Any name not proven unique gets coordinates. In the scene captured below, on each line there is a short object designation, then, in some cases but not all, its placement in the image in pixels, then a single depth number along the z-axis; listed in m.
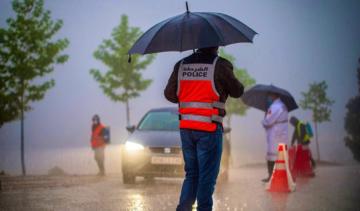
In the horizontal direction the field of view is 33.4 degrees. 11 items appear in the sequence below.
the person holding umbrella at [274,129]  11.16
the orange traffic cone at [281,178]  10.33
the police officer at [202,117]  5.10
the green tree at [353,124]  47.64
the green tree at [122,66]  32.78
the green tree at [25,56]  23.09
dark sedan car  11.57
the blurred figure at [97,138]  17.62
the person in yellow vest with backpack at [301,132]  15.56
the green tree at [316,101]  46.81
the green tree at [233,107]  40.66
